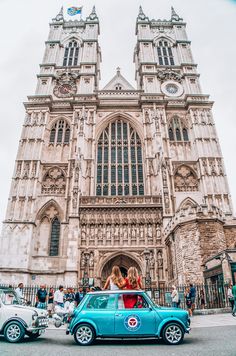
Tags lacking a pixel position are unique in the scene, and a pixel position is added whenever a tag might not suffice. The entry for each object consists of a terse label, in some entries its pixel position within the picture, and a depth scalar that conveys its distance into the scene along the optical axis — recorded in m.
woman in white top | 6.70
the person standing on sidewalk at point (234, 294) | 9.68
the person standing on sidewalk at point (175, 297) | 10.84
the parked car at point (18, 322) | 6.21
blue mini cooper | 5.62
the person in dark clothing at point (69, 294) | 12.81
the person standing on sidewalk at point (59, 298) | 9.49
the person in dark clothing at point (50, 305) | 12.28
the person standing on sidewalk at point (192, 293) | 11.45
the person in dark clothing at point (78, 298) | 11.13
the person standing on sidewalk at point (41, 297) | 10.83
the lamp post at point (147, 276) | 15.05
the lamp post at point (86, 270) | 17.76
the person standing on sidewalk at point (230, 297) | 10.70
